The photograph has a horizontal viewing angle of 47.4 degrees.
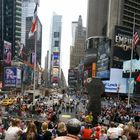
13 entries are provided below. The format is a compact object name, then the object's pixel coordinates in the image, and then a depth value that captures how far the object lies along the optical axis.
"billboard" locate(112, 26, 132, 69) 39.21
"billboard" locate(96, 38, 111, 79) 41.31
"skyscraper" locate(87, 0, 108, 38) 72.28
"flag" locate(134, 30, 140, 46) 16.52
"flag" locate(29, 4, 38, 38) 14.87
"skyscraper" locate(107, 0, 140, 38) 52.90
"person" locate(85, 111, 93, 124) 9.61
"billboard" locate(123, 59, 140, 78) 29.77
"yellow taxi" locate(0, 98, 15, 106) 17.85
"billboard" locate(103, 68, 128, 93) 33.92
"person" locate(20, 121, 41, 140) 3.30
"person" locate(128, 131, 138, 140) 2.87
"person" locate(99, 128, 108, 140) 5.10
